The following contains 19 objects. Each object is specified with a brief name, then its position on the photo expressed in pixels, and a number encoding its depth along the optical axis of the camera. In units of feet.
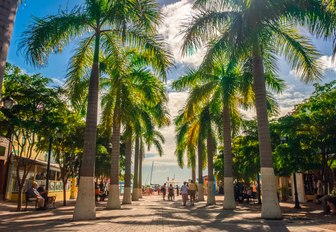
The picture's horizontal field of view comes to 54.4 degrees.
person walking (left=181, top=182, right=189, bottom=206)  77.47
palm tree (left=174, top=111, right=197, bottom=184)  83.20
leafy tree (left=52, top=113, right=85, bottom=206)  61.41
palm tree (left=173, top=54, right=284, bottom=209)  59.16
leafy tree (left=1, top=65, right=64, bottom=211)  54.29
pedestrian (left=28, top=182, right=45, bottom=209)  58.90
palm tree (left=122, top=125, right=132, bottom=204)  79.00
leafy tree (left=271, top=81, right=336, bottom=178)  52.47
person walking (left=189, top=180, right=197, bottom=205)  80.64
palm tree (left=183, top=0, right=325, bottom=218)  38.78
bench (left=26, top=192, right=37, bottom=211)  58.29
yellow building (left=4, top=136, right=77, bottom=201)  88.22
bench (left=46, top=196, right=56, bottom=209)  63.05
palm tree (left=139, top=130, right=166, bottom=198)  133.28
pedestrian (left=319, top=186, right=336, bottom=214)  48.53
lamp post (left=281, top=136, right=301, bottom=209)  64.44
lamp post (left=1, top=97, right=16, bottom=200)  45.40
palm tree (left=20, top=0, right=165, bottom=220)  40.14
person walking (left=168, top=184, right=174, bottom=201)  107.45
